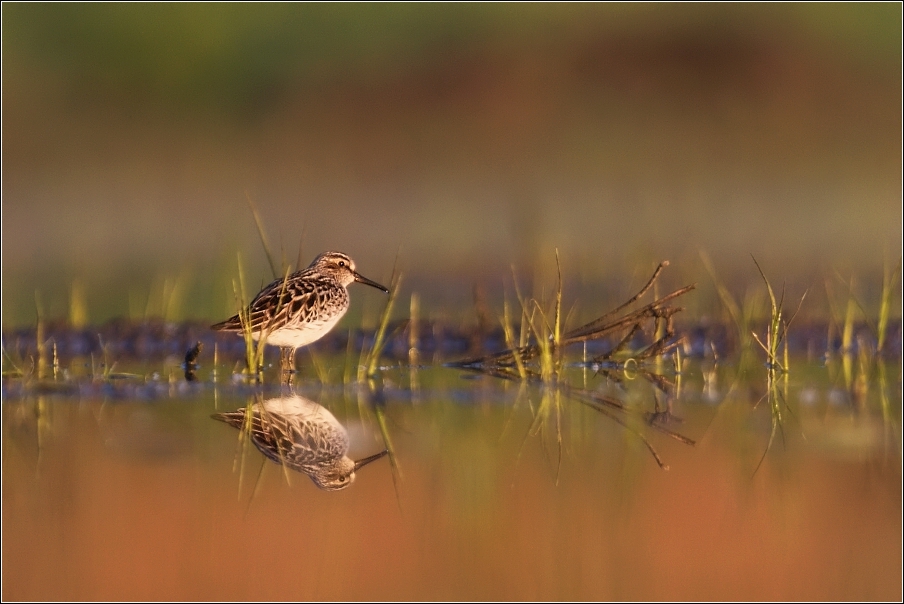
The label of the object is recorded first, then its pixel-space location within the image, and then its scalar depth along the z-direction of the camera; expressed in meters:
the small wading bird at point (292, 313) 19.56
